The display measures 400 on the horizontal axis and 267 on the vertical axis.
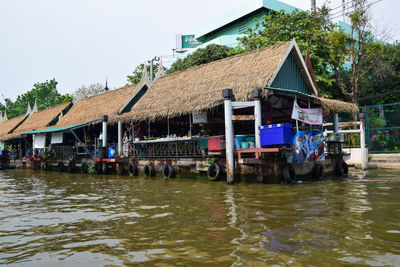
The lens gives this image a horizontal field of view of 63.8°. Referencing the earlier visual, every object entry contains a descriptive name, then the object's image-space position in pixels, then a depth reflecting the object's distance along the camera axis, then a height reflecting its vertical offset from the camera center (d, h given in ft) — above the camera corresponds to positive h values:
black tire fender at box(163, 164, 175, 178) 43.89 -3.34
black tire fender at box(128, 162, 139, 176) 50.52 -3.38
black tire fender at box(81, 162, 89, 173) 61.00 -3.48
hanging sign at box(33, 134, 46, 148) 76.02 +2.18
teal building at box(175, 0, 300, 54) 113.29 +48.34
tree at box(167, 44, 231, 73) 95.89 +27.81
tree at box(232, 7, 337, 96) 67.72 +23.59
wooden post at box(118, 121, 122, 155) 54.85 +2.30
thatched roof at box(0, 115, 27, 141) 106.52 +8.86
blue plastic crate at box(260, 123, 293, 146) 32.17 +1.01
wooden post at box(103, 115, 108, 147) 57.06 +3.16
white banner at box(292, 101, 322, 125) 36.37 +3.48
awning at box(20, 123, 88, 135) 63.35 +4.32
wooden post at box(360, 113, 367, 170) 50.60 -0.61
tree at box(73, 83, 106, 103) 137.59 +25.28
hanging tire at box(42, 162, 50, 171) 73.77 -3.78
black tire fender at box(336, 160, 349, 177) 44.29 -3.63
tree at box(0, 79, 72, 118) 166.40 +27.62
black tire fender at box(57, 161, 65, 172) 68.85 -3.57
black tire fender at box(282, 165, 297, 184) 33.94 -3.28
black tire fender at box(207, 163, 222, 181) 37.17 -3.04
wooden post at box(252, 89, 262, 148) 34.30 +3.56
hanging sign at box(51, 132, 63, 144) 70.38 +2.59
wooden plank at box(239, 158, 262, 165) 33.04 -1.68
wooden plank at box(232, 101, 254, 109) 35.59 +4.57
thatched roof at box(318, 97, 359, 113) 40.37 +4.86
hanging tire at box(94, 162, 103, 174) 57.82 -3.35
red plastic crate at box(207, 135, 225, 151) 36.46 +0.31
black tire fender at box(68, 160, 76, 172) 64.95 -3.21
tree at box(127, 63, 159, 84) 106.80 +24.07
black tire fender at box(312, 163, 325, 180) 38.47 -3.44
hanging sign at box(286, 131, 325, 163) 33.60 -0.44
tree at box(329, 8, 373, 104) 67.36 +21.01
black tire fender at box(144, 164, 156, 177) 47.09 -3.36
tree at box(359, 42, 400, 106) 82.07 +17.12
